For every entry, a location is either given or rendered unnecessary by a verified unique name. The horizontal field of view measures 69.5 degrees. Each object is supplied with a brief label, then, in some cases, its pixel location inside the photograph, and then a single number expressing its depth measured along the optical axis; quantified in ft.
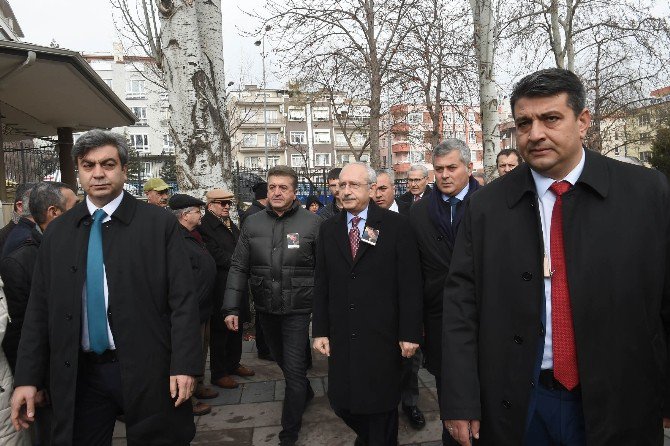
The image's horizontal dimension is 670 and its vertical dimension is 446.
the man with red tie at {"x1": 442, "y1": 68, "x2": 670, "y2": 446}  5.82
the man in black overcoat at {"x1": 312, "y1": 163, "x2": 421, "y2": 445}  10.13
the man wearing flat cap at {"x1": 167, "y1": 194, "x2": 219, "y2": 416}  13.96
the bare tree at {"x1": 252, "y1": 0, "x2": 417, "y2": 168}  53.16
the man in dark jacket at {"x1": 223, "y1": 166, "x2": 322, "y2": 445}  12.67
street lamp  50.25
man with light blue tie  7.77
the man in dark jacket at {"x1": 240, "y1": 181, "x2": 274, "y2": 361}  19.30
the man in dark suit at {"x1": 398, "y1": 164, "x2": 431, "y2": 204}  18.84
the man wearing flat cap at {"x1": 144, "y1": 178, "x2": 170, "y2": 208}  17.20
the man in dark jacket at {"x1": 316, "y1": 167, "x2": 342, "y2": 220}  19.71
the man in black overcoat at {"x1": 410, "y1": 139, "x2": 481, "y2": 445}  10.75
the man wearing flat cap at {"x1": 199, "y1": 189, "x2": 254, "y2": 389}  16.44
